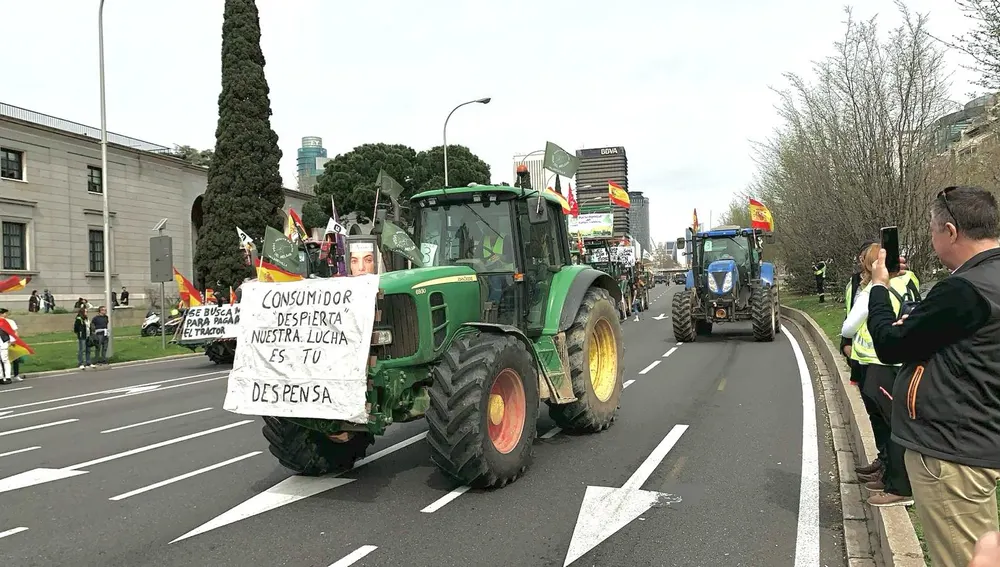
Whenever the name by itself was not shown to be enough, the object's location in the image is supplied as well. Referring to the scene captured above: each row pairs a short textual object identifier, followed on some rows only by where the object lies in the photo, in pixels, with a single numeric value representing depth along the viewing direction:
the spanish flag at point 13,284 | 15.13
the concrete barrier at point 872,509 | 3.89
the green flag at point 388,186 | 7.45
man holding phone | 2.57
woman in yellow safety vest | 4.80
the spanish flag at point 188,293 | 19.09
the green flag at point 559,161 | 11.11
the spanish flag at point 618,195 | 30.79
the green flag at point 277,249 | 9.75
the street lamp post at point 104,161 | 20.72
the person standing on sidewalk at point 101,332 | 18.75
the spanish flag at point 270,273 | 9.20
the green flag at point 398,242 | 6.36
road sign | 21.38
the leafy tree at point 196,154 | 59.87
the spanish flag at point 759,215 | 21.41
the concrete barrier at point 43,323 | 26.72
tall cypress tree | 32.03
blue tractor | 17.19
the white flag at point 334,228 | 14.94
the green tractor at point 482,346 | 5.61
